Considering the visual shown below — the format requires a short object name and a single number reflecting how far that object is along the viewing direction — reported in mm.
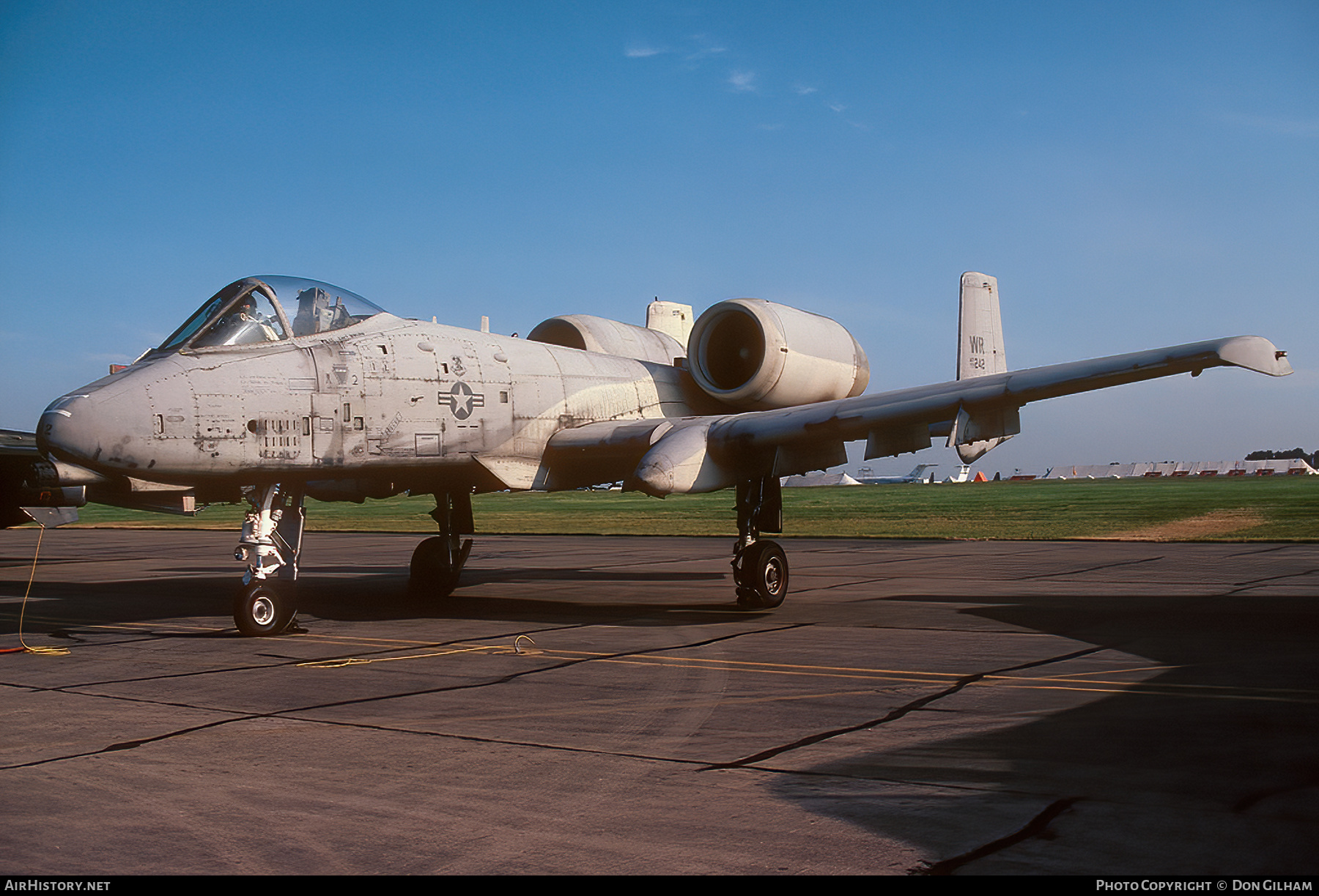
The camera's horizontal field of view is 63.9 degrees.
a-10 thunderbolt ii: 10562
